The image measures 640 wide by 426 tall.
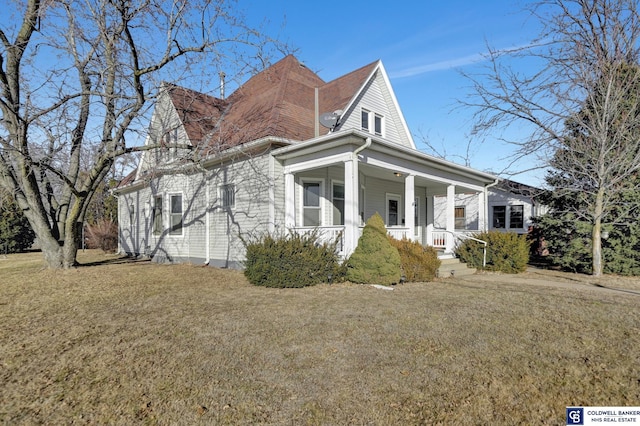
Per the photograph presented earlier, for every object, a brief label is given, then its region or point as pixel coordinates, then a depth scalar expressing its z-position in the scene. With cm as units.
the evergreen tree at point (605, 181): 1073
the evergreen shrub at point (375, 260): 823
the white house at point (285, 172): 988
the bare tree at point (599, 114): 1074
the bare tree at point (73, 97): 952
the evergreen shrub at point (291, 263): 804
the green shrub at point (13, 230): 1984
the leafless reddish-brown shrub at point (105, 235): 2016
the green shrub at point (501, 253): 1120
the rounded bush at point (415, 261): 880
